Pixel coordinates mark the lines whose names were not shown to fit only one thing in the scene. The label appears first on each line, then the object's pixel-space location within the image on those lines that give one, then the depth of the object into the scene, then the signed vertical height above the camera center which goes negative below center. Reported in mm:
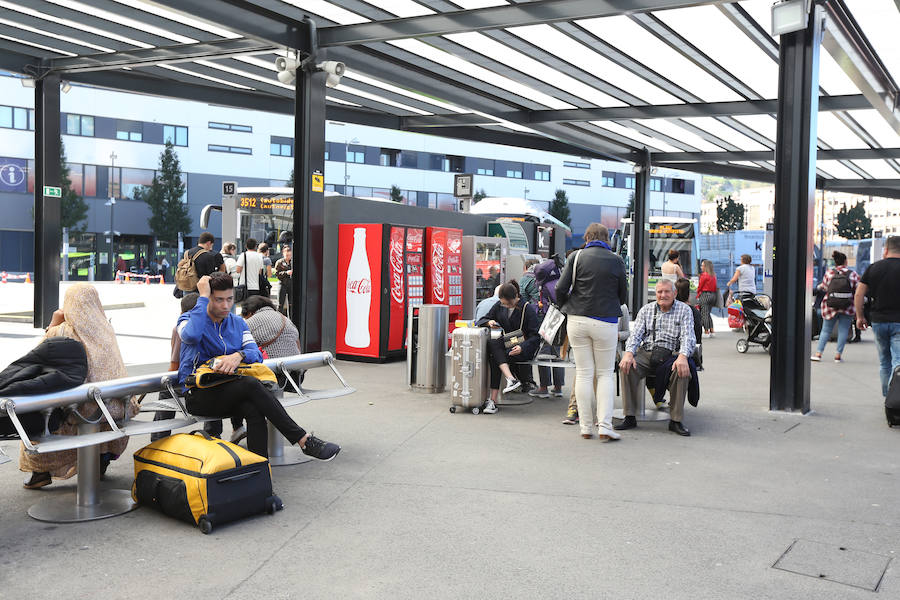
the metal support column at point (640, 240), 21141 +699
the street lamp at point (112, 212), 47628 +2858
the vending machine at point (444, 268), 12844 -50
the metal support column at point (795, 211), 8422 +588
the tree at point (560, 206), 65125 +4698
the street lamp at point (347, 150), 57156 +7820
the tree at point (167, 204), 48875 +3390
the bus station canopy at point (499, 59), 9625 +2886
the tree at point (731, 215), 67125 +4292
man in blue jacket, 5445 -711
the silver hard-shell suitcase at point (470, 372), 8219 -1058
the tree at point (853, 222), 58531 +3366
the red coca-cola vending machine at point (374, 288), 11867 -345
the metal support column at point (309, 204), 11180 +817
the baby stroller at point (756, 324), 14258 -963
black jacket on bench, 4547 -621
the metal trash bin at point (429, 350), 9320 -965
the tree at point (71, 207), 45219 +2945
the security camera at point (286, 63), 10820 +2612
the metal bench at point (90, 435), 4438 -976
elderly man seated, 7316 -723
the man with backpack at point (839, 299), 12719 -461
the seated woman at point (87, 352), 5016 -576
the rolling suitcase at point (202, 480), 4535 -1224
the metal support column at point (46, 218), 14508 +746
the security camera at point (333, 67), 10695 +2539
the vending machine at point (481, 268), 13906 -45
